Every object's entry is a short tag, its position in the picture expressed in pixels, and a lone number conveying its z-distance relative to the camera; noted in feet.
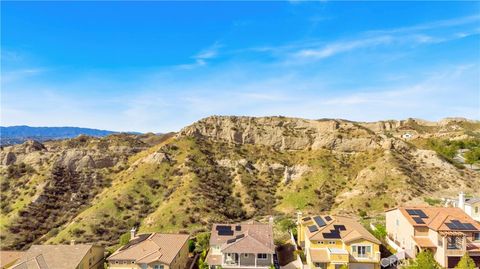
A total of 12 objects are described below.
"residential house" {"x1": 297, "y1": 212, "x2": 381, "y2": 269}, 120.54
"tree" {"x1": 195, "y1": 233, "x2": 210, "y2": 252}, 158.81
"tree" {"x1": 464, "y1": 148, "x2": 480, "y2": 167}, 307.78
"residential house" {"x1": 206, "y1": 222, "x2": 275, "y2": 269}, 123.65
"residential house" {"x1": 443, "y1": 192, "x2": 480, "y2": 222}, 140.87
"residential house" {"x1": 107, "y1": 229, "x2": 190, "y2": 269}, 120.98
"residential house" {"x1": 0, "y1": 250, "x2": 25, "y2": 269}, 131.75
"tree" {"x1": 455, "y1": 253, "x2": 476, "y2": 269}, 105.81
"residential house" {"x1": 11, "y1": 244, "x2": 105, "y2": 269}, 115.98
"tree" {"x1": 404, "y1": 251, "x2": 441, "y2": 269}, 106.50
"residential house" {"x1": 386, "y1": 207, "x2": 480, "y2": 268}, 119.03
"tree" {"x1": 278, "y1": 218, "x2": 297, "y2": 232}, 178.81
